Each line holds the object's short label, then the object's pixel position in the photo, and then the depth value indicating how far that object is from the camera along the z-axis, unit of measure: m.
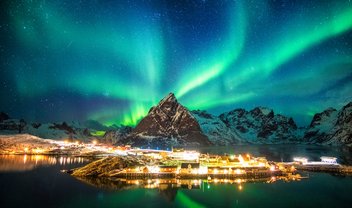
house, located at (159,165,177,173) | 96.56
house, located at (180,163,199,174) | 96.75
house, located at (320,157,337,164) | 133.88
